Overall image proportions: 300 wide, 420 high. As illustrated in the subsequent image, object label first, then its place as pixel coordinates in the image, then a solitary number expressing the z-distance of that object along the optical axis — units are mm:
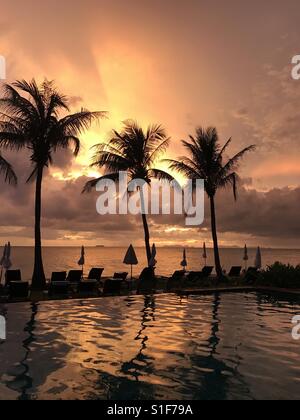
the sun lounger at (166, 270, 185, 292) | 21653
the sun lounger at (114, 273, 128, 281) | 23828
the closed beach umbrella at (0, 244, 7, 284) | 19266
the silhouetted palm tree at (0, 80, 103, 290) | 20219
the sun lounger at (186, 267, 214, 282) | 23592
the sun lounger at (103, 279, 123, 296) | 18203
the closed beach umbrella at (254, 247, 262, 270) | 27620
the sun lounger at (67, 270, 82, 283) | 20953
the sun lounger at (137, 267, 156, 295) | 20167
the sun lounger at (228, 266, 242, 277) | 27331
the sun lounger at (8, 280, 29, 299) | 16297
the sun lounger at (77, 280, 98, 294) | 17938
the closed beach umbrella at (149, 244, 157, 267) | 21875
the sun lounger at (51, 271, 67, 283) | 20938
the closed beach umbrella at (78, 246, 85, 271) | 26742
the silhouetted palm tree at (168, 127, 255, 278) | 26938
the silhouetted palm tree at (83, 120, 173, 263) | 26672
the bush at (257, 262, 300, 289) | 21297
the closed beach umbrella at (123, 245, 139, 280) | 21641
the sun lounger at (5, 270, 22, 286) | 20188
